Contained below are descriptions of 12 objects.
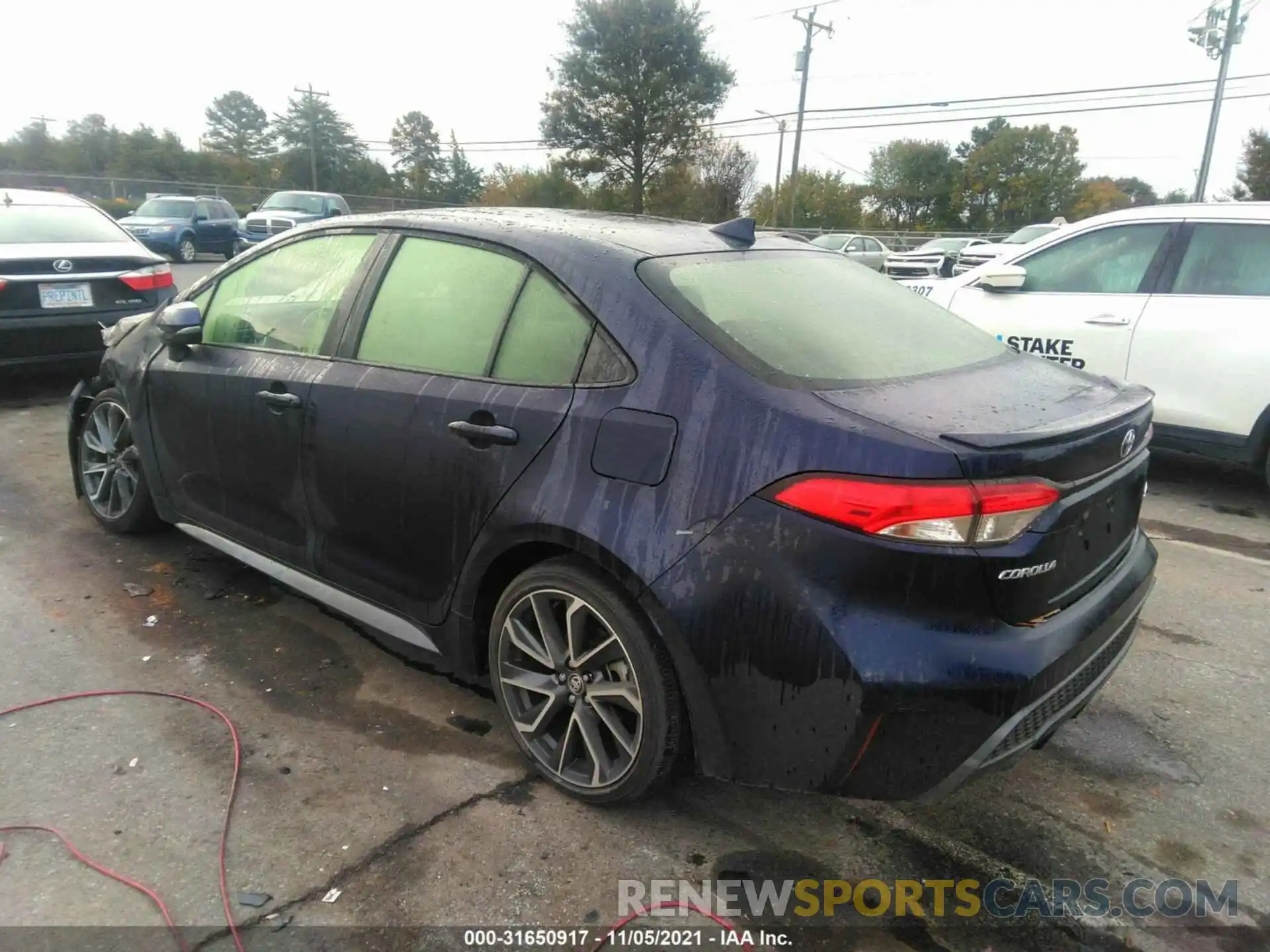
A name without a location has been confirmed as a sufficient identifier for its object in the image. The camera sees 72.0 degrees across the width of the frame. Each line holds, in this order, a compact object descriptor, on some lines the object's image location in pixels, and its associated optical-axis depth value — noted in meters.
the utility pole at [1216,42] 25.45
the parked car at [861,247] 23.89
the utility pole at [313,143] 51.81
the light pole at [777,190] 43.88
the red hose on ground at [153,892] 2.02
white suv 5.00
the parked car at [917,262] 21.14
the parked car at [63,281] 5.96
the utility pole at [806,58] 35.99
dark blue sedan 1.90
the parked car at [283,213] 20.73
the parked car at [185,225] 19.97
